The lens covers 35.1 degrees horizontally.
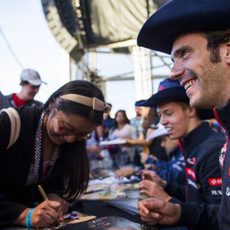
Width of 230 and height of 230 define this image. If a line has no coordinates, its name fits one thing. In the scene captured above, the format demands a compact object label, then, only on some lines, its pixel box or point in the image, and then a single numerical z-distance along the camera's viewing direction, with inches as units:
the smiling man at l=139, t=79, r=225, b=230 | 52.5
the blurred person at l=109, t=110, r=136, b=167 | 185.6
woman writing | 56.8
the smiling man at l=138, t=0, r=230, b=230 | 40.0
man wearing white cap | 124.5
